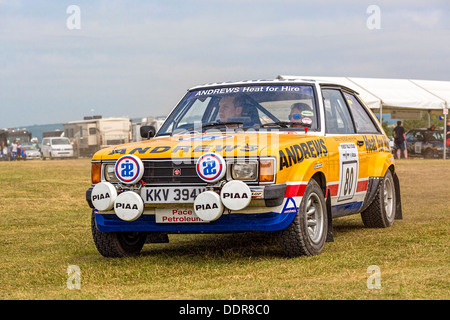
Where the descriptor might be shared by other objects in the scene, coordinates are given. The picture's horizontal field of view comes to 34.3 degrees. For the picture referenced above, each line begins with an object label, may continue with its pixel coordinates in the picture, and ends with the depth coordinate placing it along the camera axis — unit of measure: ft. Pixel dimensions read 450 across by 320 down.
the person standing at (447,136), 106.52
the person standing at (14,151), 170.81
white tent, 100.32
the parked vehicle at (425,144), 108.47
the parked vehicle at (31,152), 177.87
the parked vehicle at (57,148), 164.76
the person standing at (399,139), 103.40
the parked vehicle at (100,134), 167.67
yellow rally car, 19.86
